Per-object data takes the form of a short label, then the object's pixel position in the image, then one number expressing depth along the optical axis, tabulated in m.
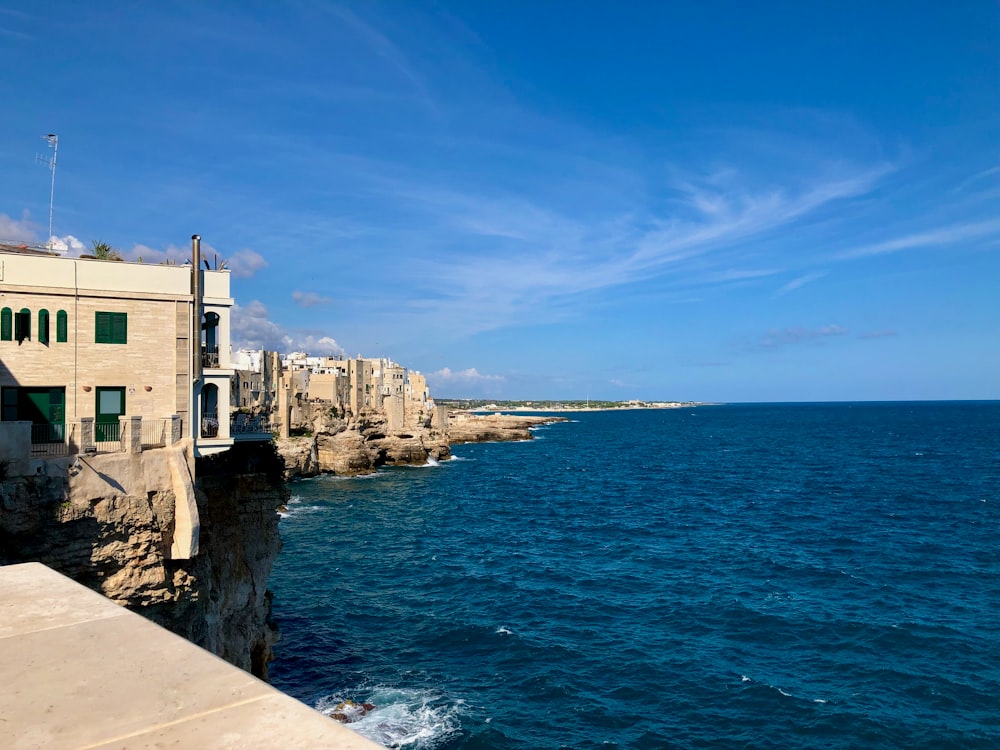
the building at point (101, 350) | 16.36
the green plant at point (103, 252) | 20.80
